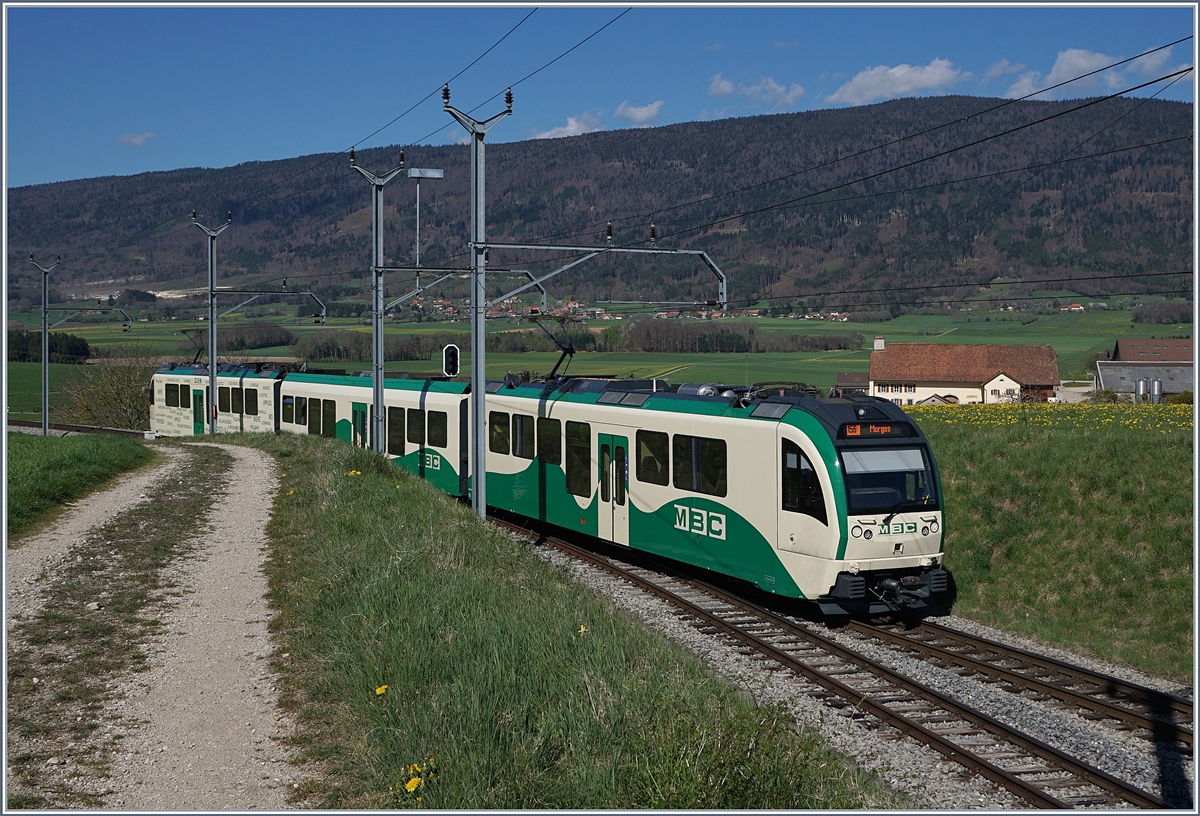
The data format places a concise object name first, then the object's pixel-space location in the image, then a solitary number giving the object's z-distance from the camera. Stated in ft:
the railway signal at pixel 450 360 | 76.52
